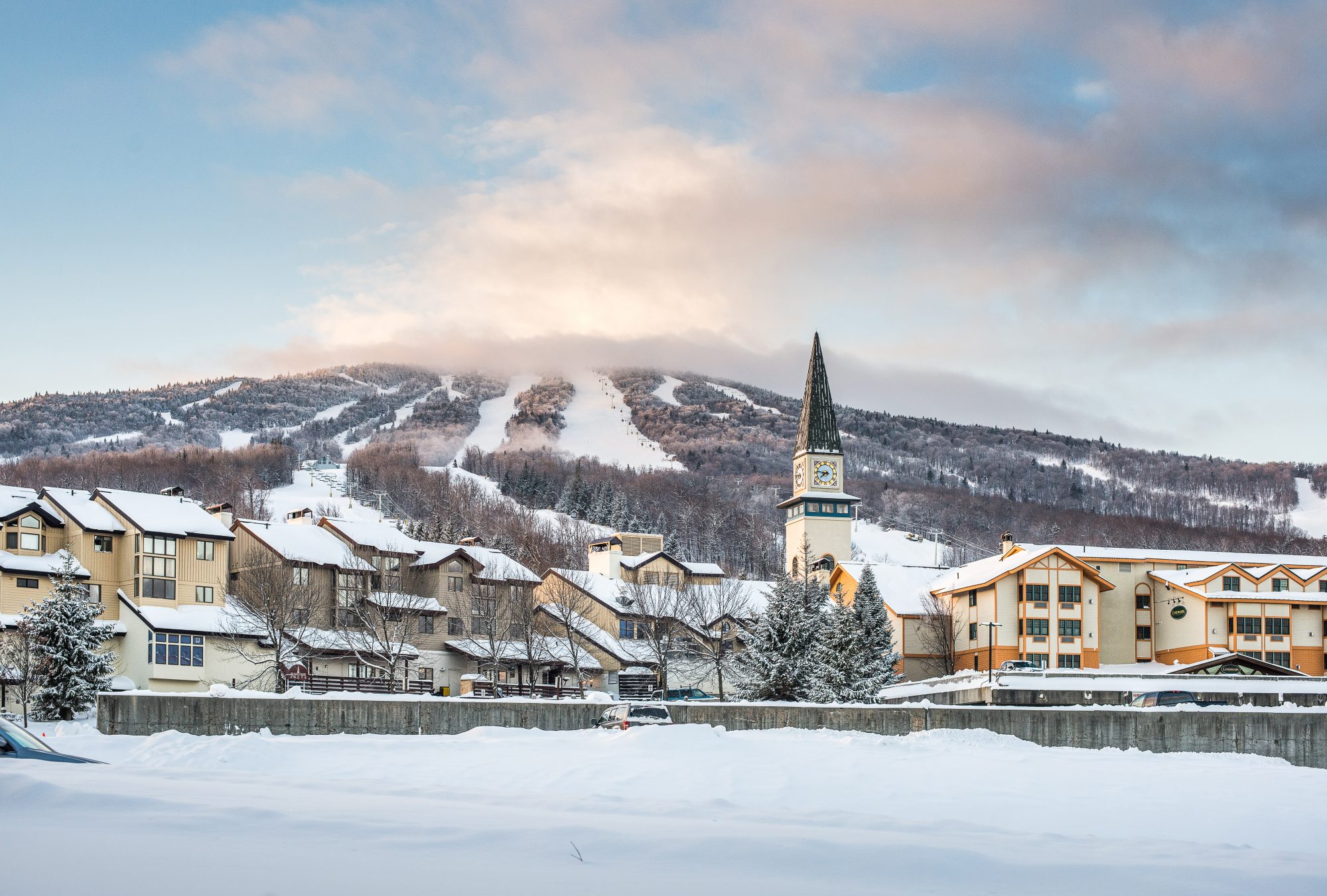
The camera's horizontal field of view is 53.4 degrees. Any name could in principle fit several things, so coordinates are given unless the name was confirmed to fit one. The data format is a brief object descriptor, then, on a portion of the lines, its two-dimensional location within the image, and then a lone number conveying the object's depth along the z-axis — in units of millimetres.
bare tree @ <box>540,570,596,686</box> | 79562
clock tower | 118438
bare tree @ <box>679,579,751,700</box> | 77562
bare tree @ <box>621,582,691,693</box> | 76250
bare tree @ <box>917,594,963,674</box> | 84875
